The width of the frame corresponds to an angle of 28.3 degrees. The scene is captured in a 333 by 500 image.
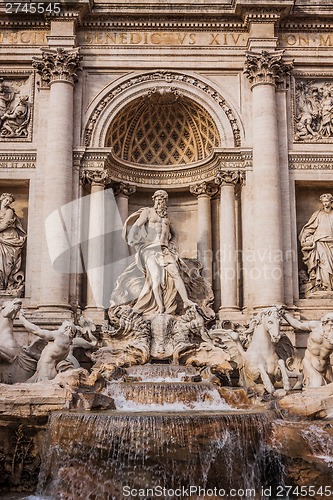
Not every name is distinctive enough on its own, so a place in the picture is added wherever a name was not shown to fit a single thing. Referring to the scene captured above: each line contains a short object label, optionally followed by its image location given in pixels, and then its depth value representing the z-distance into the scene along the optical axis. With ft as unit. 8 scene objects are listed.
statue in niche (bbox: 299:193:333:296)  56.03
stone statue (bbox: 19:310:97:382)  44.14
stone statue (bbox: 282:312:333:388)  42.24
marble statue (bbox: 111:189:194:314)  53.52
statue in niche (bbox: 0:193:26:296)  55.57
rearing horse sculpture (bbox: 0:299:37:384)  43.93
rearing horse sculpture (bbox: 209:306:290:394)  44.04
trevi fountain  49.14
